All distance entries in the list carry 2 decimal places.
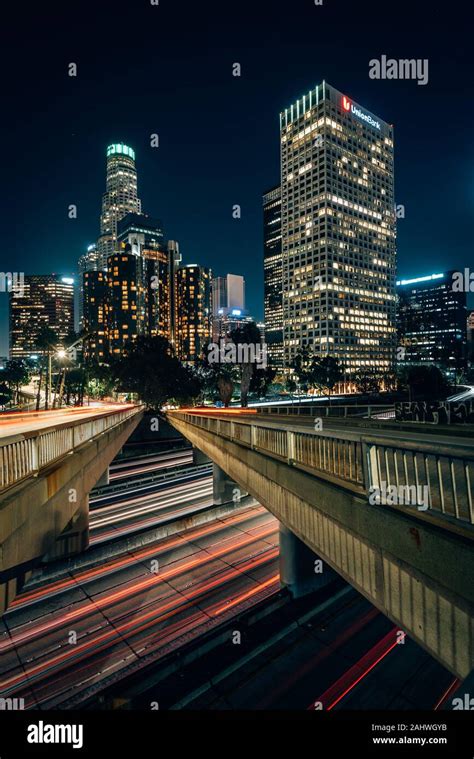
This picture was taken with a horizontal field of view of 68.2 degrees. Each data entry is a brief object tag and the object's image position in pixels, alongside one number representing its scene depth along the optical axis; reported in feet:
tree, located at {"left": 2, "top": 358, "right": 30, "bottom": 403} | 303.48
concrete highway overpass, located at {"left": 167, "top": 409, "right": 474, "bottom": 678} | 13.20
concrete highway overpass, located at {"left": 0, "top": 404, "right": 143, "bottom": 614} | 19.71
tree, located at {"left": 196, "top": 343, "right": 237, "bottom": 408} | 262.88
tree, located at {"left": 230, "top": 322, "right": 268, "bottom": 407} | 234.07
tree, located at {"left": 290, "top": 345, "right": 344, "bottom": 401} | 329.74
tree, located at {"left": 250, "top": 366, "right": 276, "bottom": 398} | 256.73
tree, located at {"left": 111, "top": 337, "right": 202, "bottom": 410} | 244.01
